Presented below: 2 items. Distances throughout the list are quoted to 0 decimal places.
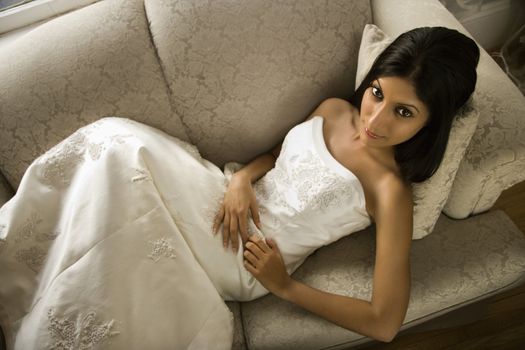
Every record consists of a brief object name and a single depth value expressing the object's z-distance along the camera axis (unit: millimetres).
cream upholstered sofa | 1211
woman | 1023
